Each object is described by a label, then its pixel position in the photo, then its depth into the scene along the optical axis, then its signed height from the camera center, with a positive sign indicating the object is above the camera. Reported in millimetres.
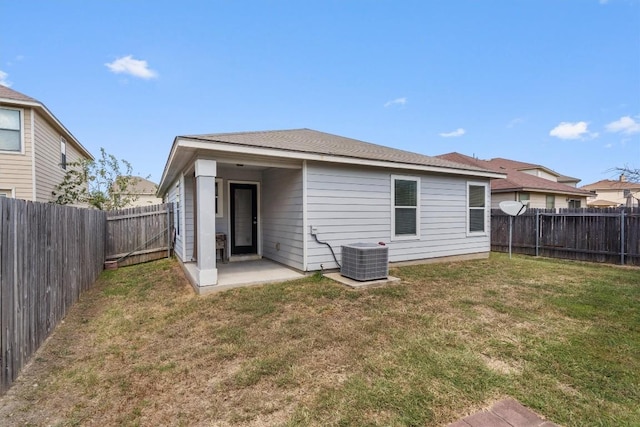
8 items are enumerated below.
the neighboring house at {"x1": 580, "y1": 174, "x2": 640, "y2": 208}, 34572 +2313
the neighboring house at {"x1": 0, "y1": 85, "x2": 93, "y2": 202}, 8961 +2039
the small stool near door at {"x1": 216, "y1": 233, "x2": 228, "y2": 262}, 7742 -860
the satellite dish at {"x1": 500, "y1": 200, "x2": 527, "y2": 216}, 10205 +79
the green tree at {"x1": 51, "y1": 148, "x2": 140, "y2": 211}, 12391 +1329
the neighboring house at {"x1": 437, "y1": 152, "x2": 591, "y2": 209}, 14195 +961
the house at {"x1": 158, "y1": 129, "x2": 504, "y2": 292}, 5672 +251
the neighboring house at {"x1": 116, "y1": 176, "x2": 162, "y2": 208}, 26862 +1324
